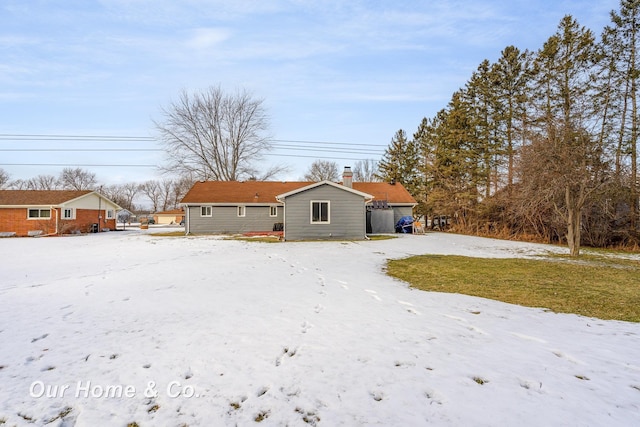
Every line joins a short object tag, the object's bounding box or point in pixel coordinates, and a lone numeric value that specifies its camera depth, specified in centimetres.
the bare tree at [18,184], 5956
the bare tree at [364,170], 5562
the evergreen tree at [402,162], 3590
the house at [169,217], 5403
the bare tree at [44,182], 6456
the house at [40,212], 2408
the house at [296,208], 1827
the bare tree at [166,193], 7359
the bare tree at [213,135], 3253
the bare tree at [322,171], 4999
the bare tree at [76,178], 6438
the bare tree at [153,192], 7644
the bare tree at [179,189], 6083
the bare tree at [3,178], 5511
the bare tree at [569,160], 1177
